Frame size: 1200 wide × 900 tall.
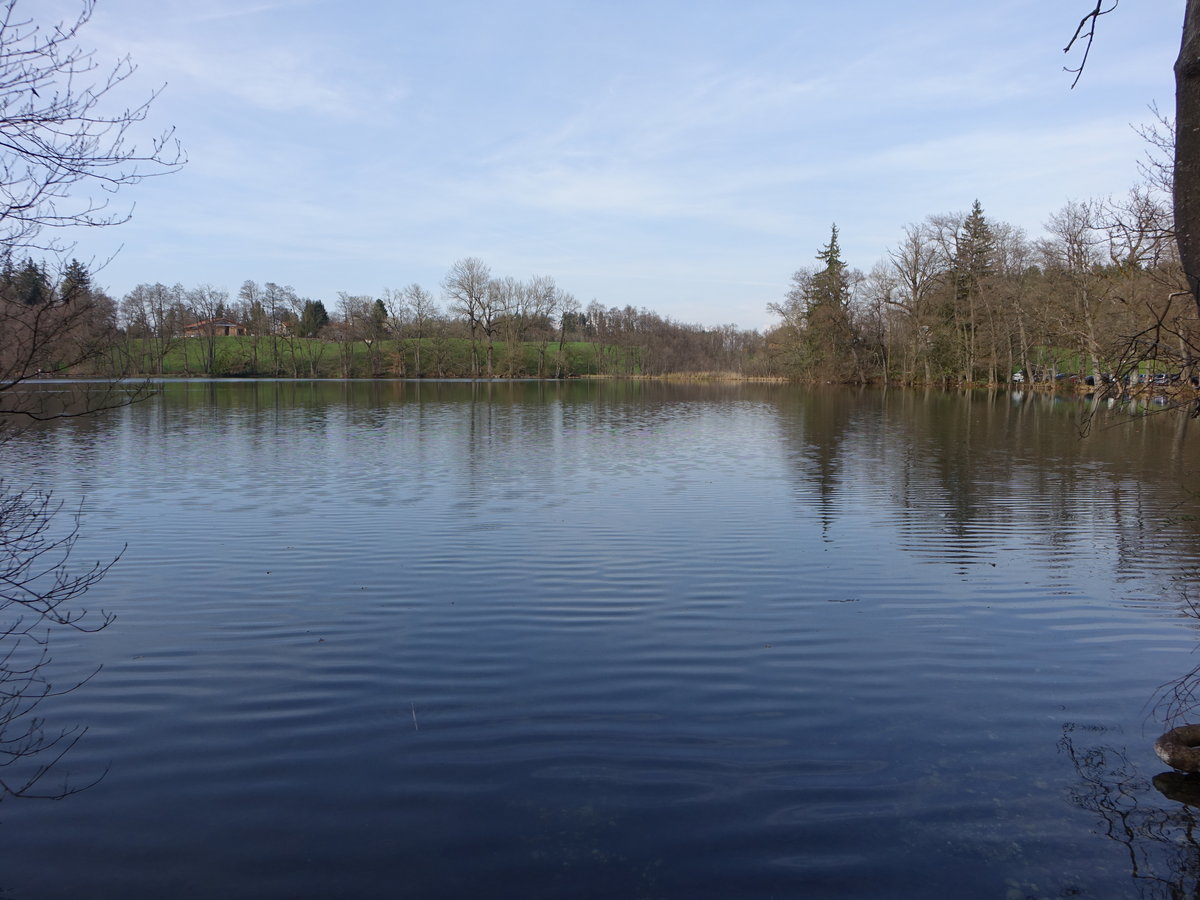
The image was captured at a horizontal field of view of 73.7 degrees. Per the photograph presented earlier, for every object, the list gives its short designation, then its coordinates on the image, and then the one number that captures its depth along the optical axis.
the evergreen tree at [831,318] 69.31
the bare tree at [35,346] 4.94
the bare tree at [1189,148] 3.67
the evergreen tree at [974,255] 60.81
